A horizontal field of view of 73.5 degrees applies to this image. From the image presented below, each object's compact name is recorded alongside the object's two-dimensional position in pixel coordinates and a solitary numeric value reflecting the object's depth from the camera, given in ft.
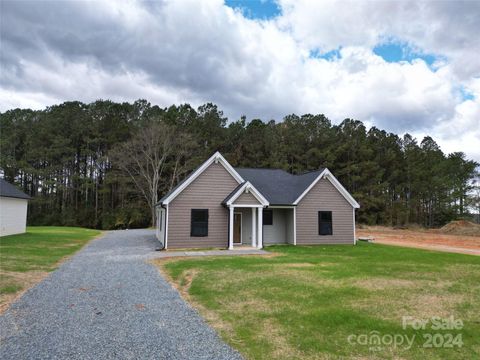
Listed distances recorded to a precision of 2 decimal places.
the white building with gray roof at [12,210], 70.23
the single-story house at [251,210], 55.57
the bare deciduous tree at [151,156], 119.03
